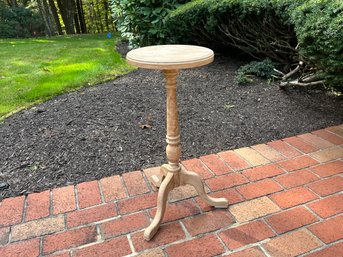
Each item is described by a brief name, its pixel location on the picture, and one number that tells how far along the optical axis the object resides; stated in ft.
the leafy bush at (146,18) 16.93
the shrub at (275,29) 7.92
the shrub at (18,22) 33.45
